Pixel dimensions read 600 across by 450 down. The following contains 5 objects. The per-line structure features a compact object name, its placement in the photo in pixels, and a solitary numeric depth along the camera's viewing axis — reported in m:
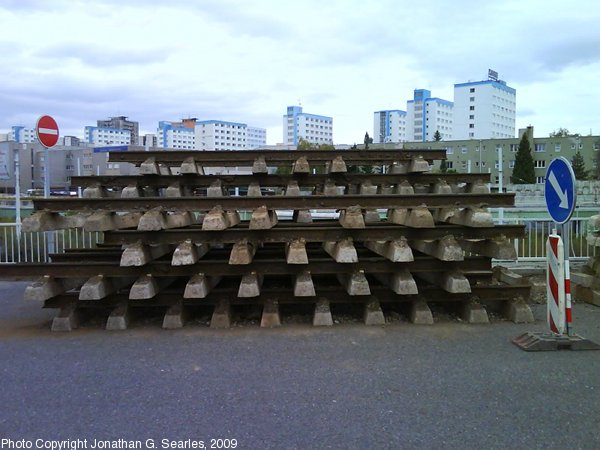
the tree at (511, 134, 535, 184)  85.31
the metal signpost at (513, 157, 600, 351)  5.34
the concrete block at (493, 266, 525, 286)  7.61
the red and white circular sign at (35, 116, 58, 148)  10.20
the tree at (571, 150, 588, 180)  85.94
